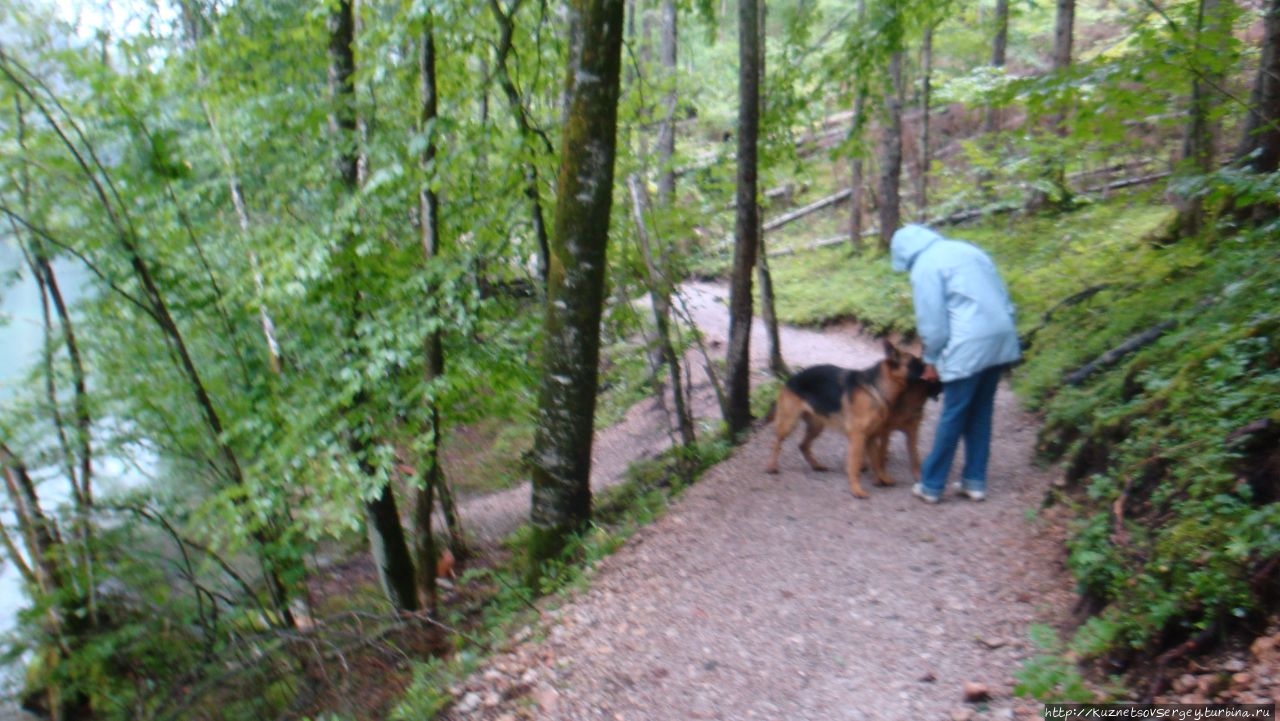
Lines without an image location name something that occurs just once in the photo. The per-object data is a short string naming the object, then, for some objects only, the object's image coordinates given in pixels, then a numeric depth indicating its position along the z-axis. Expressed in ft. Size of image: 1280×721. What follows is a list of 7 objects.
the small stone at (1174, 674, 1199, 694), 9.21
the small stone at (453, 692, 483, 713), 14.53
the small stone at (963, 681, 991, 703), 11.41
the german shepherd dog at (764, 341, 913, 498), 20.26
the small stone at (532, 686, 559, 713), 13.71
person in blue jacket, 17.61
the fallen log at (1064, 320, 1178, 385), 20.85
